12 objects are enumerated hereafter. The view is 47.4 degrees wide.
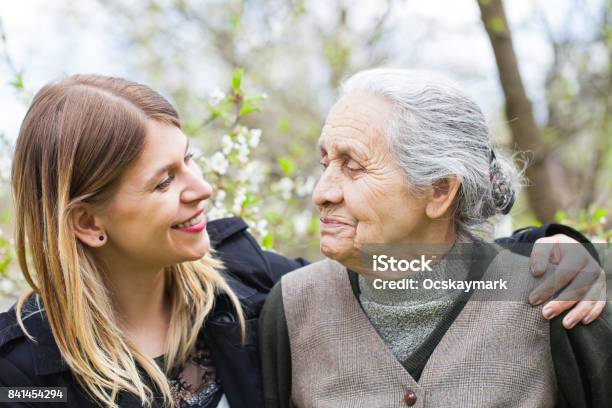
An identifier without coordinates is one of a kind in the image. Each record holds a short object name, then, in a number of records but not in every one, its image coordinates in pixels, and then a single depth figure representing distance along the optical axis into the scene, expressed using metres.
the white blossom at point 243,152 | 2.91
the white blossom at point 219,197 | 2.98
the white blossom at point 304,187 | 3.59
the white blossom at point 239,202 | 2.89
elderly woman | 1.92
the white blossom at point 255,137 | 2.88
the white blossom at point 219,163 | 2.89
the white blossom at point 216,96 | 2.84
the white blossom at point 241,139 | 2.90
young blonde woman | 1.96
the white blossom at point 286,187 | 3.47
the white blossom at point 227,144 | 2.88
